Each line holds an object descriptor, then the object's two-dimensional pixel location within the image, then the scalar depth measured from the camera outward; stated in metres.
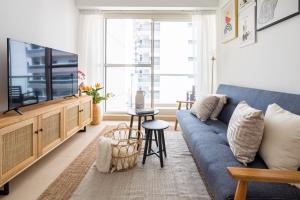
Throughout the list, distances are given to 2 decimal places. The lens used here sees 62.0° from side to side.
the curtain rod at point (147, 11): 4.97
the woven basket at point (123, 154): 2.41
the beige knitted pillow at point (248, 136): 1.64
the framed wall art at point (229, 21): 3.47
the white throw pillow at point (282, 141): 1.43
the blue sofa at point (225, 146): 1.28
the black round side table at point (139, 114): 2.96
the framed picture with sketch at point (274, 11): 1.97
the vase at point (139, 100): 3.28
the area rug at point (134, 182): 1.97
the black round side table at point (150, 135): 2.57
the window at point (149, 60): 5.22
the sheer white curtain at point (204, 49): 4.81
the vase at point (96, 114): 4.57
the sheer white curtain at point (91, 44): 4.82
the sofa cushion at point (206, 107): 3.05
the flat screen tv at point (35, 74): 2.23
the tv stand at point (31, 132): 1.89
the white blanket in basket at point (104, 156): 2.40
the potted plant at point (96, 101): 4.52
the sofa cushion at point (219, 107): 3.14
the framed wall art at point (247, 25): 2.79
